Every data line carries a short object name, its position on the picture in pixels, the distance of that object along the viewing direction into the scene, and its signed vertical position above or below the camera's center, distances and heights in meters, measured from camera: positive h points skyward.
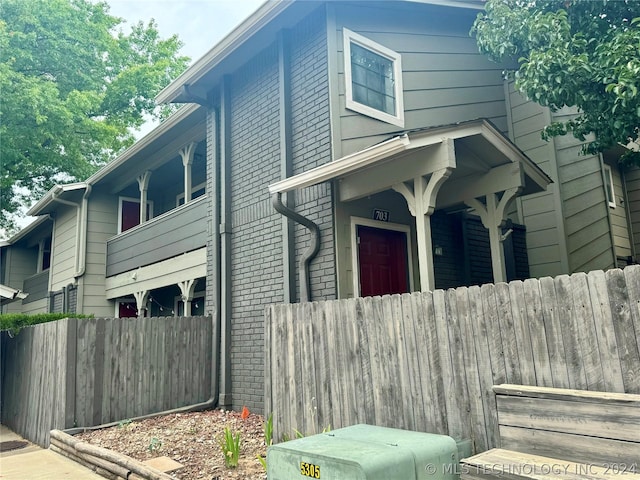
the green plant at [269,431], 5.18 -1.09
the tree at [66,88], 16.22 +9.49
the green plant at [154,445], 5.42 -1.25
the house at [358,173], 6.25 +1.94
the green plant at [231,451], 4.63 -1.14
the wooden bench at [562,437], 2.73 -0.72
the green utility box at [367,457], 2.89 -0.82
